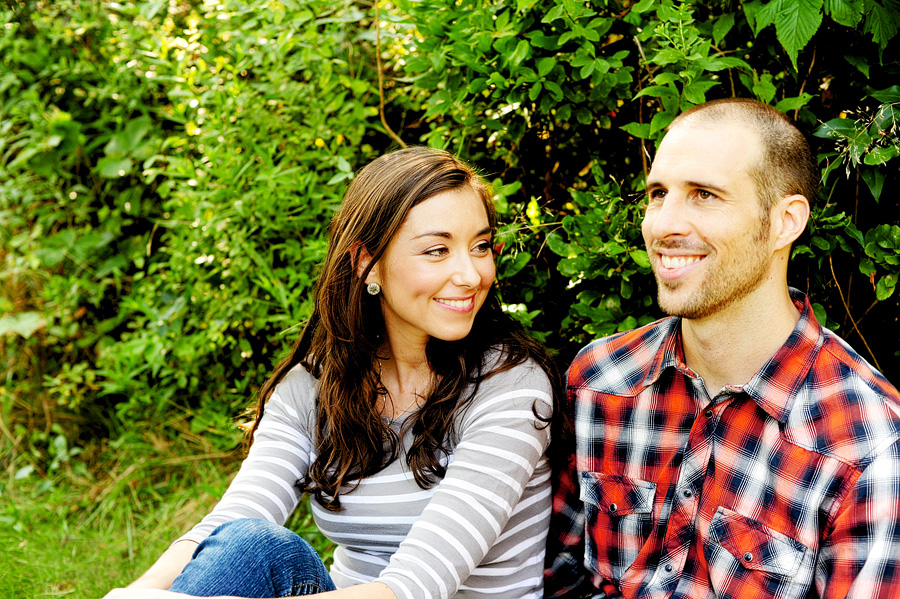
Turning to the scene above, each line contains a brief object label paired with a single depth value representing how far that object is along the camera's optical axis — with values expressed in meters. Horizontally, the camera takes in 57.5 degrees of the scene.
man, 1.66
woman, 1.85
